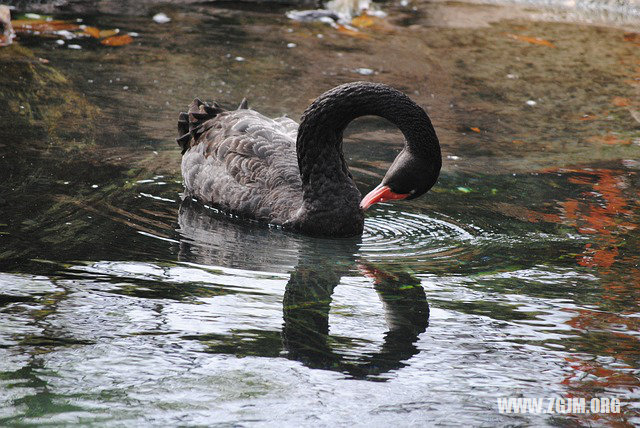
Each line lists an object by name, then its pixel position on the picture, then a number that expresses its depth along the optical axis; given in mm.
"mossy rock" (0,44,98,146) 7154
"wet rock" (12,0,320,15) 11352
